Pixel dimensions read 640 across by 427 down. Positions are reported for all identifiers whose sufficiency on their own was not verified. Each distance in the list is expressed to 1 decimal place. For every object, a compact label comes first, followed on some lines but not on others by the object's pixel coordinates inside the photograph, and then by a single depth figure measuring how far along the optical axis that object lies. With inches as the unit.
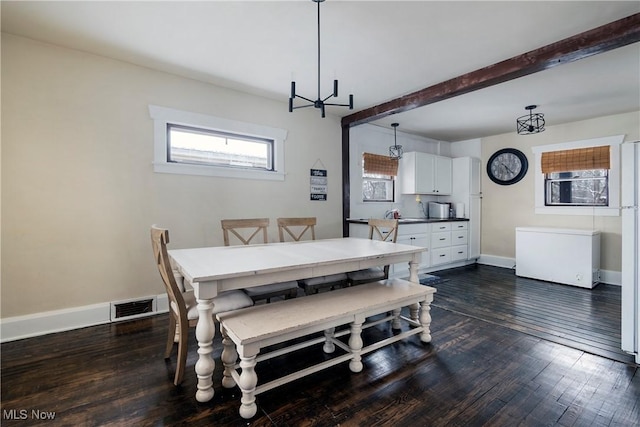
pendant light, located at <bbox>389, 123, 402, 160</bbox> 191.0
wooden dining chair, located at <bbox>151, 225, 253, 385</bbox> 69.7
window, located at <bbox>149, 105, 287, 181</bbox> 121.7
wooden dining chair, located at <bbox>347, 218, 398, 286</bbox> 112.1
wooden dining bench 62.2
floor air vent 112.3
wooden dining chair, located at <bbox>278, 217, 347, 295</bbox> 105.7
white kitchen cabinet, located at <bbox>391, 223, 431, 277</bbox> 176.1
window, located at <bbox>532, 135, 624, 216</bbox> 168.2
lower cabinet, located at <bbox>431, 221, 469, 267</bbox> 195.3
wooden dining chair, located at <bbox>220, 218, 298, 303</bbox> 96.3
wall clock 204.1
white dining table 66.6
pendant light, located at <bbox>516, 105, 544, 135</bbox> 153.1
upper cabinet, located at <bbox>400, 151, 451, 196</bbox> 206.1
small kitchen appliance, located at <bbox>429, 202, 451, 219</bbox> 221.3
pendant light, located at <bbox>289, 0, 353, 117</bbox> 80.8
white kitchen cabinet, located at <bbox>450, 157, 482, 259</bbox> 218.7
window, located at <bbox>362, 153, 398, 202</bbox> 195.8
